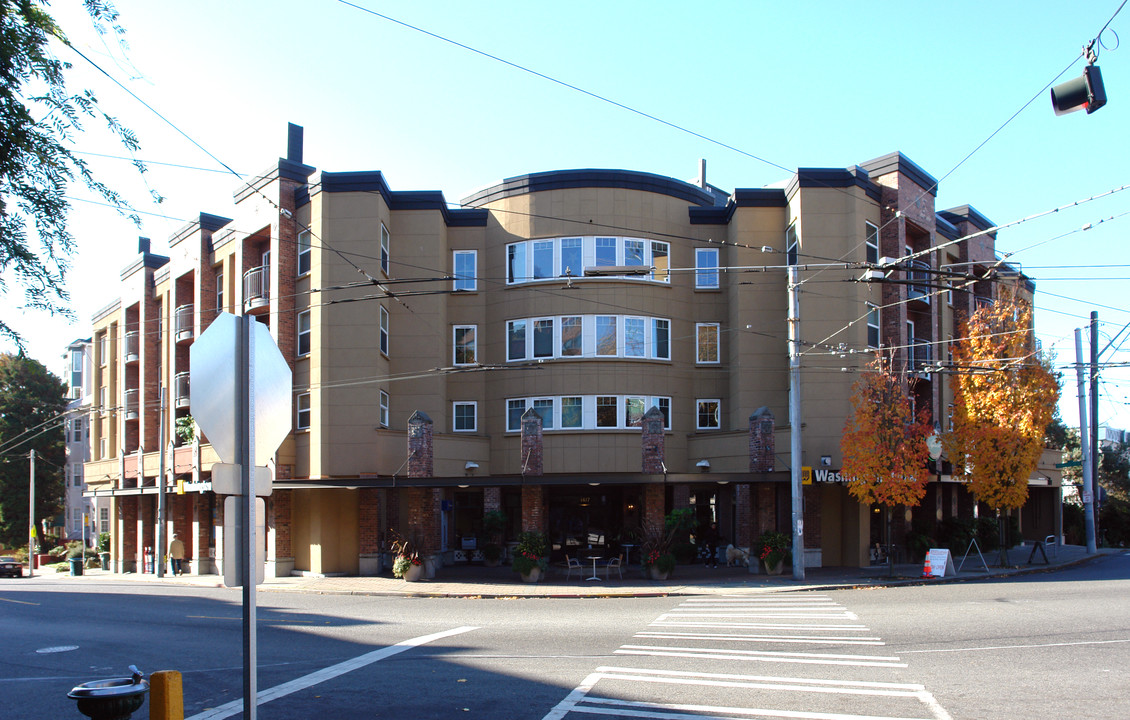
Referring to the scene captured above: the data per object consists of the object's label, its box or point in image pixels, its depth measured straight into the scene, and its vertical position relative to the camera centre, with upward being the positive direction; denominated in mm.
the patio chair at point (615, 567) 25625 -5337
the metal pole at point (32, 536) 44781 -6798
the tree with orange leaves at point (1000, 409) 27875 -263
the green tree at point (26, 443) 56281 -1990
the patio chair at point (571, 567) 25831 -5356
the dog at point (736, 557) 28359 -5225
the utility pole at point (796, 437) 23594 -932
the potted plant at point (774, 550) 25391 -4446
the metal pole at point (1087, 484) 34875 -3509
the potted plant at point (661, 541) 25109 -4215
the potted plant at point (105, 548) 42750 -7037
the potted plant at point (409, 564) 26312 -4922
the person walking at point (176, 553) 33438 -5667
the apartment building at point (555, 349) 28250 +2136
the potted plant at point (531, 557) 24953 -4534
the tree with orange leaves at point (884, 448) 24969 -1346
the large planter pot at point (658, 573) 25080 -5048
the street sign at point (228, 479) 4809 -399
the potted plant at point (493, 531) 30922 -4649
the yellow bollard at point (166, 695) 5887 -2006
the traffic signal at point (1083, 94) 8484 +3159
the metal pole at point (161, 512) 32500 -4005
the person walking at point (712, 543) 29469 -5003
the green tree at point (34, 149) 6621 +2163
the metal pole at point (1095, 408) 34375 -316
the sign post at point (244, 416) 4793 -34
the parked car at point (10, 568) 41562 -7709
